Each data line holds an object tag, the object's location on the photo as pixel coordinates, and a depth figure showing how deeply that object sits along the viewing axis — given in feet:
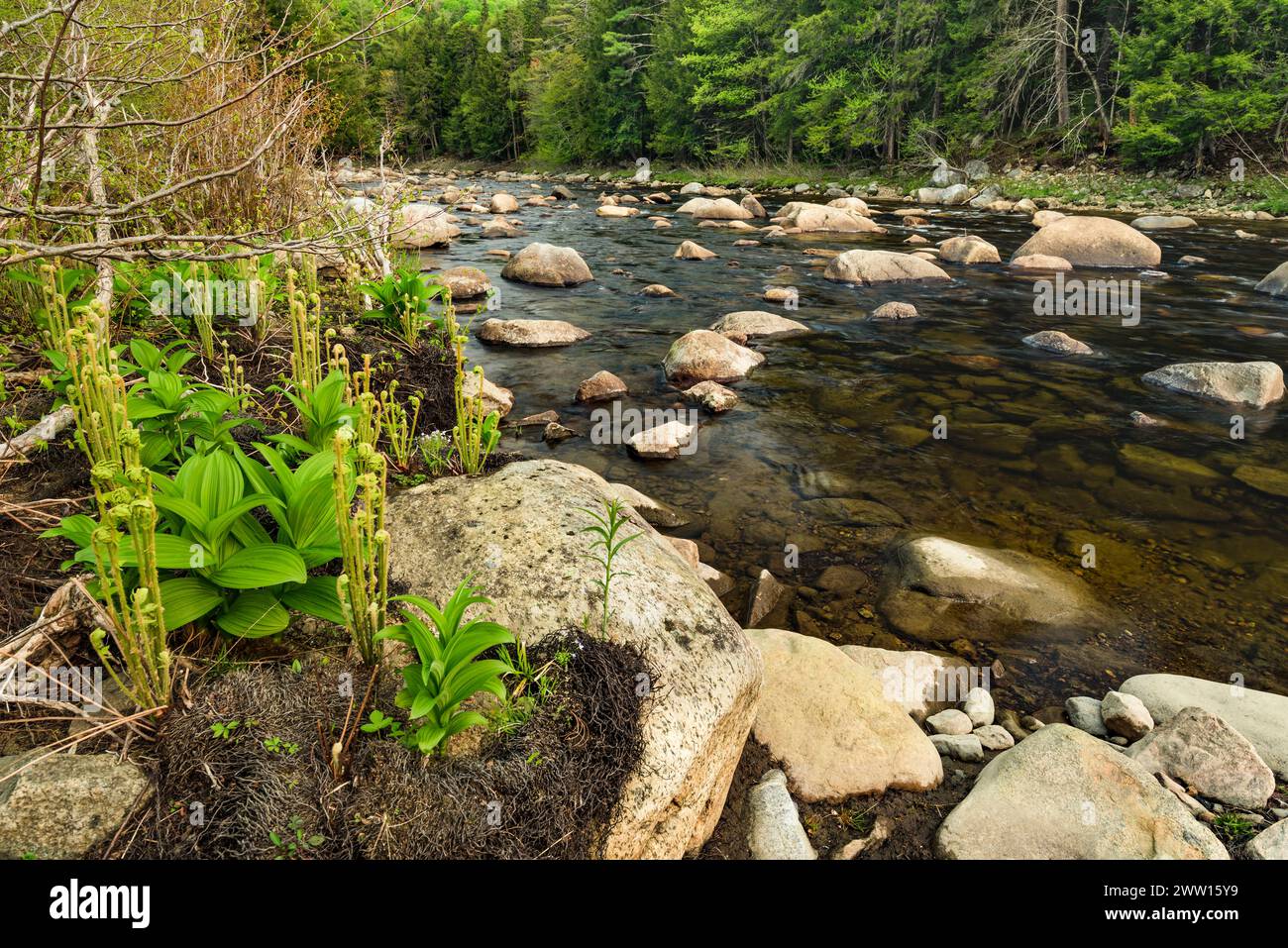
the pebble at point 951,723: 11.14
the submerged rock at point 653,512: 17.10
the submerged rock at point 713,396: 24.29
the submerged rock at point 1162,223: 60.49
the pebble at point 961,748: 10.52
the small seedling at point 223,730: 6.59
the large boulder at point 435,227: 49.42
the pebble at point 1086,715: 11.35
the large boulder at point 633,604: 7.69
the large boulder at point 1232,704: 10.39
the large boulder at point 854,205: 72.08
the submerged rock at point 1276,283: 38.75
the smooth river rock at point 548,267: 41.16
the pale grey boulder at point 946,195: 82.12
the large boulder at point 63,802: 5.69
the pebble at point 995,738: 10.84
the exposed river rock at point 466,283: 36.91
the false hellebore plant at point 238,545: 7.49
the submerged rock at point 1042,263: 45.37
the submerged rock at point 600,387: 24.76
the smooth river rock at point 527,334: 30.07
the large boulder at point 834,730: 9.70
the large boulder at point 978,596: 13.89
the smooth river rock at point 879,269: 43.24
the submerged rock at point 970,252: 48.62
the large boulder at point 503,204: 78.59
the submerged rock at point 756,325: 32.45
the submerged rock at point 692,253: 50.67
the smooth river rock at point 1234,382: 24.18
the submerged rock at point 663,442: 20.59
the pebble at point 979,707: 11.55
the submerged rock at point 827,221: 62.85
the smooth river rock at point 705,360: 26.86
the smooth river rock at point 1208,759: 9.46
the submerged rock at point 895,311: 35.55
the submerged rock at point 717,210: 71.87
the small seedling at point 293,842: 5.96
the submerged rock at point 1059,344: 30.48
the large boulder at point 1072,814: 8.30
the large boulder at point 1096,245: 46.01
